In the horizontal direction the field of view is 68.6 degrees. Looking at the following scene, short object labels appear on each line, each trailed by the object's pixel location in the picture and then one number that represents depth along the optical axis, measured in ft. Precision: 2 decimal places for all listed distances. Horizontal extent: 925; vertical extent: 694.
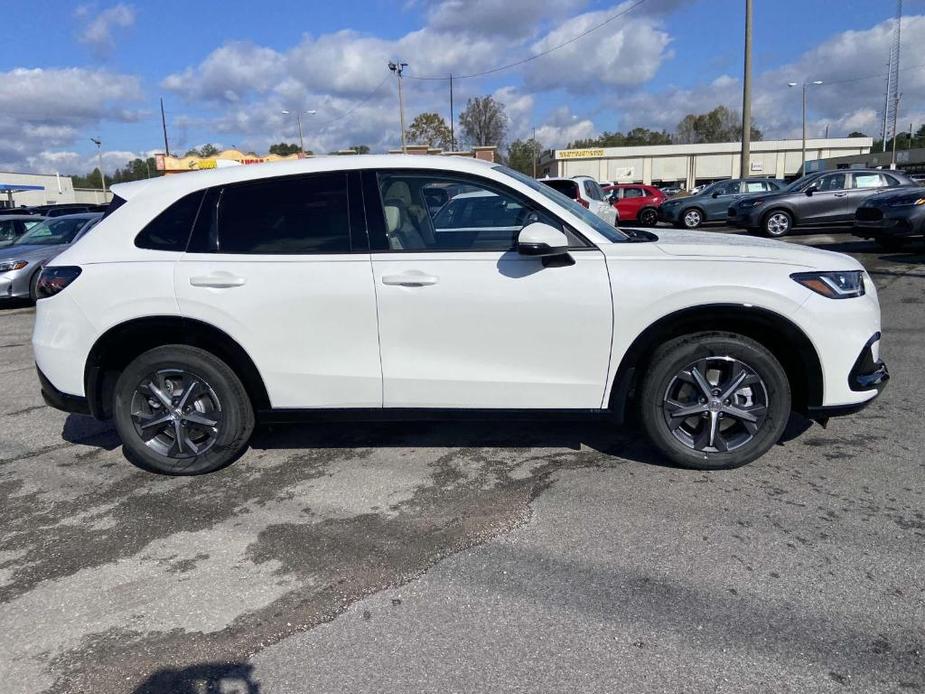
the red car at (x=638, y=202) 83.61
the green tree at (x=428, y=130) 250.37
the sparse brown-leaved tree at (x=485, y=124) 254.27
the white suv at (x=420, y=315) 12.19
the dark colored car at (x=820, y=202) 54.03
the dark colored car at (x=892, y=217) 39.14
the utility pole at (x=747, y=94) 73.36
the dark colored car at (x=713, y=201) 71.05
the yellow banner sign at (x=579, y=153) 265.54
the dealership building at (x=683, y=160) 265.54
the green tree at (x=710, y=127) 346.74
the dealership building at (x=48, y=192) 240.12
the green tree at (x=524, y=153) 308.81
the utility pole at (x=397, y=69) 150.82
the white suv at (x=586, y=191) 45.20
